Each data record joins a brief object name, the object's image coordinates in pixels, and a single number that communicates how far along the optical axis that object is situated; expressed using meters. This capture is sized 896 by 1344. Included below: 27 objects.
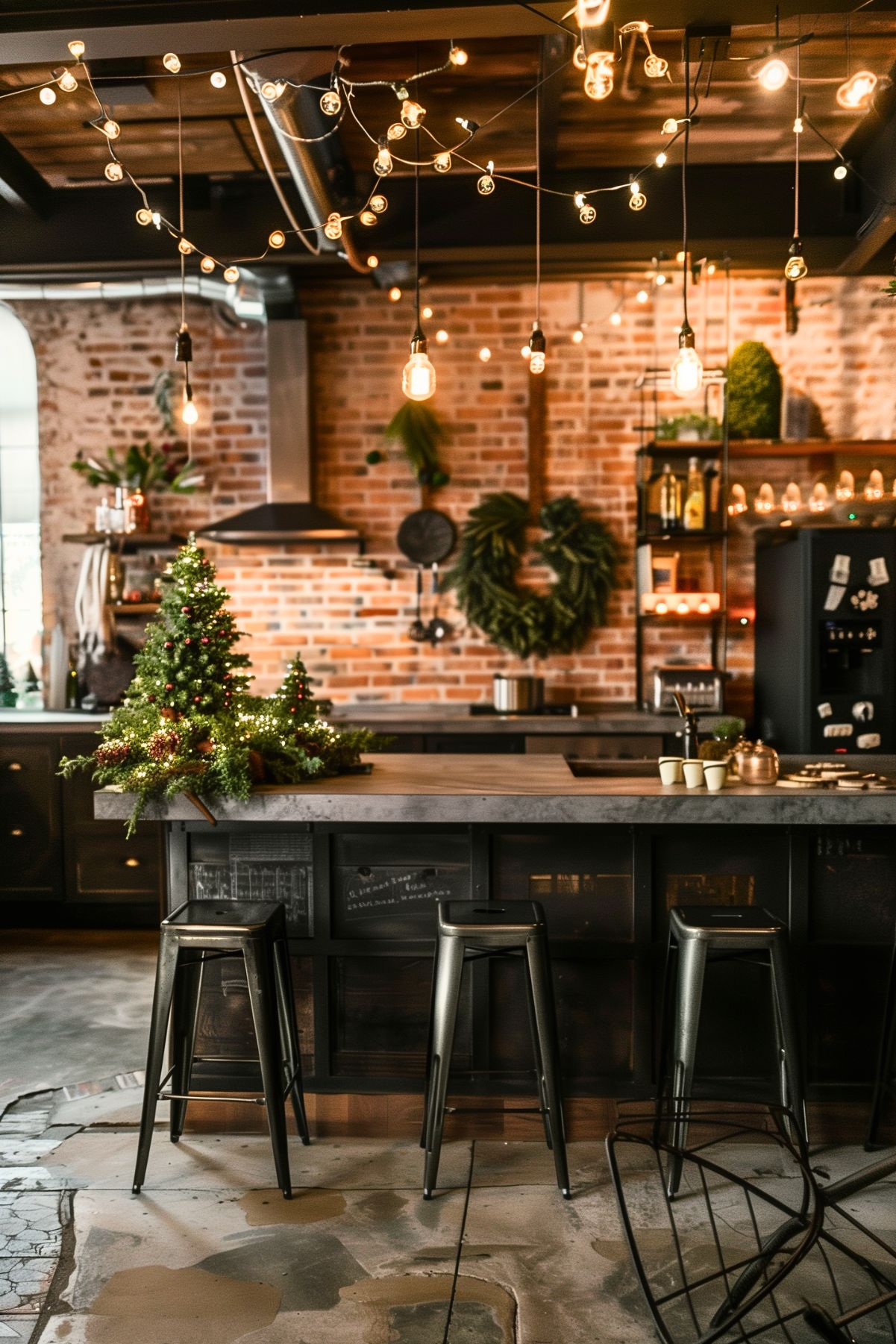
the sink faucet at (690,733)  3.41
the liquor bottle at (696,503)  5.72
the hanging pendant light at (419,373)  3.17
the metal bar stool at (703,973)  2.76
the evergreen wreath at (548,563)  5.99
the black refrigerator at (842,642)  5.24
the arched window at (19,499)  6.48
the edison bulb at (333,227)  3.23
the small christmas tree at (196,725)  3.11
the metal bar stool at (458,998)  2.78
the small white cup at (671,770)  3.21
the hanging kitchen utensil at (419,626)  6.15
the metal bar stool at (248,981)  2.79
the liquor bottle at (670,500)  5.73
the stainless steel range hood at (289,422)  5.93
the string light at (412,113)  2.74
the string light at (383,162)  3.02
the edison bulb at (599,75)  2.29
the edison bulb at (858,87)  2.51
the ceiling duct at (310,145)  3.37
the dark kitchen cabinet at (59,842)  5.46
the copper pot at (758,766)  3.23
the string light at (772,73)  2.62
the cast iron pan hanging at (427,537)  6.14
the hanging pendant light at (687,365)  3.21
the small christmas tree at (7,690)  6.31
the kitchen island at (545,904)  3.19
